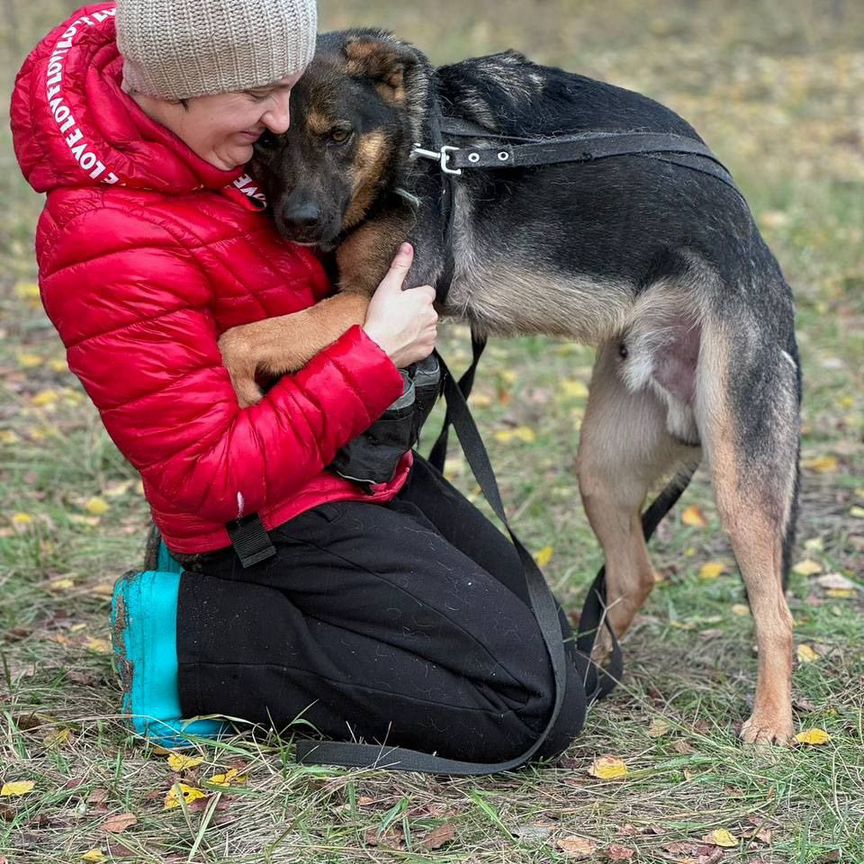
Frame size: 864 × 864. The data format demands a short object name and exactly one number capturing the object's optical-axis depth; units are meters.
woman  2.72
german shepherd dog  3.30
